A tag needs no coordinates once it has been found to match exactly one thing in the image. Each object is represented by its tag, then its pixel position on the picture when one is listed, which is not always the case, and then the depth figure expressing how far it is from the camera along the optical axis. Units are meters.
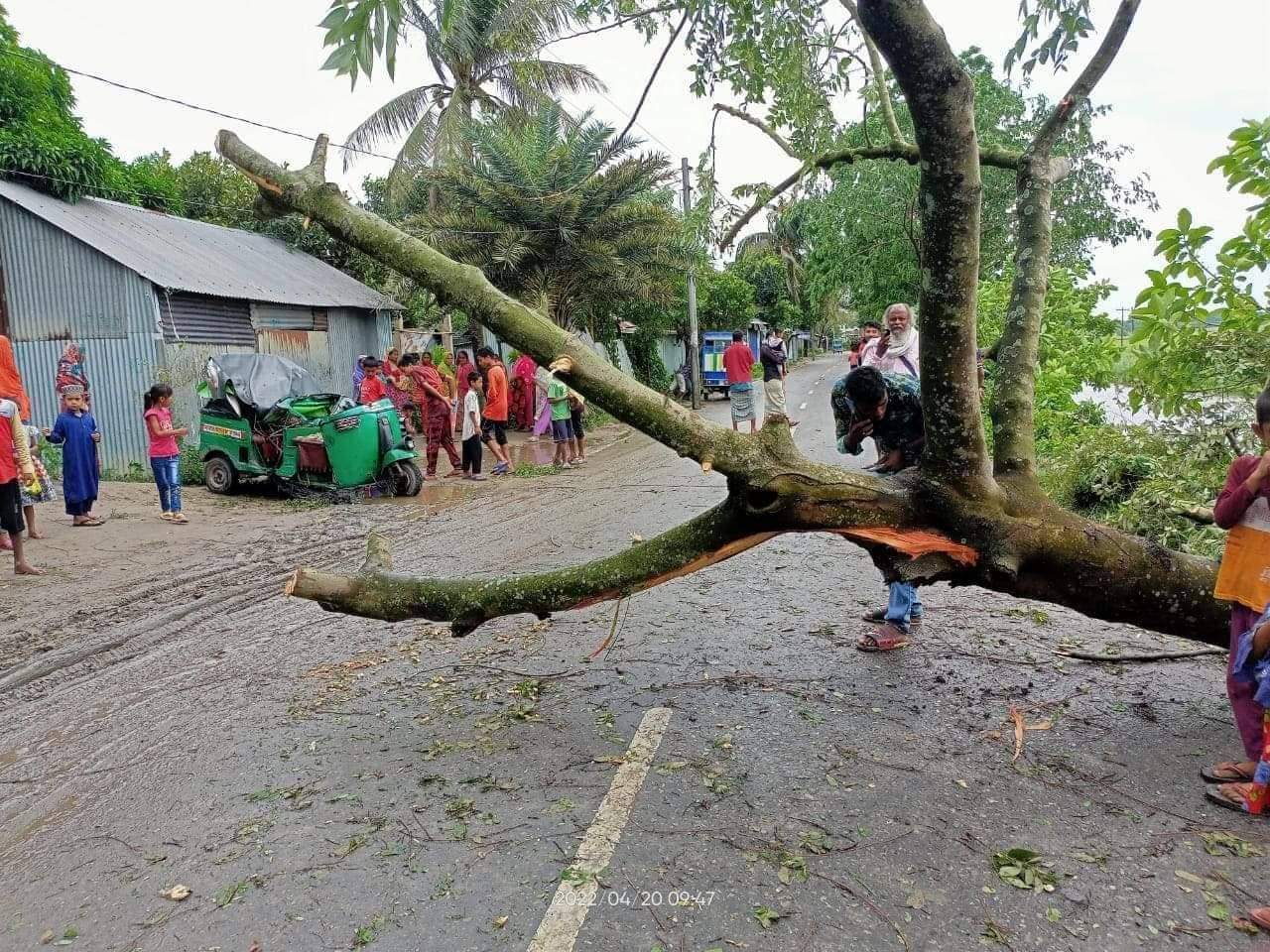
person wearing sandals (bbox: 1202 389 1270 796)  3.13
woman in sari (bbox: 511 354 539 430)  17.21
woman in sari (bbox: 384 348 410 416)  15.05
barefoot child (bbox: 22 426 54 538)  7.84
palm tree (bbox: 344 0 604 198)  19.22
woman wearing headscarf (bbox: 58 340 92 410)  8.45
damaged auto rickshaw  10.66
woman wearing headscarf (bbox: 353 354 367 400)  12.74
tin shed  13.01
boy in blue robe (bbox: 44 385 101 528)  8.33
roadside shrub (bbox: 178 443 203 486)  12.15
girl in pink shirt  8.99
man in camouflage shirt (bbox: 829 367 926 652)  4.52
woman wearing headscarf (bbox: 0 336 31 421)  6.92
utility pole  25.91
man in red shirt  15.40
